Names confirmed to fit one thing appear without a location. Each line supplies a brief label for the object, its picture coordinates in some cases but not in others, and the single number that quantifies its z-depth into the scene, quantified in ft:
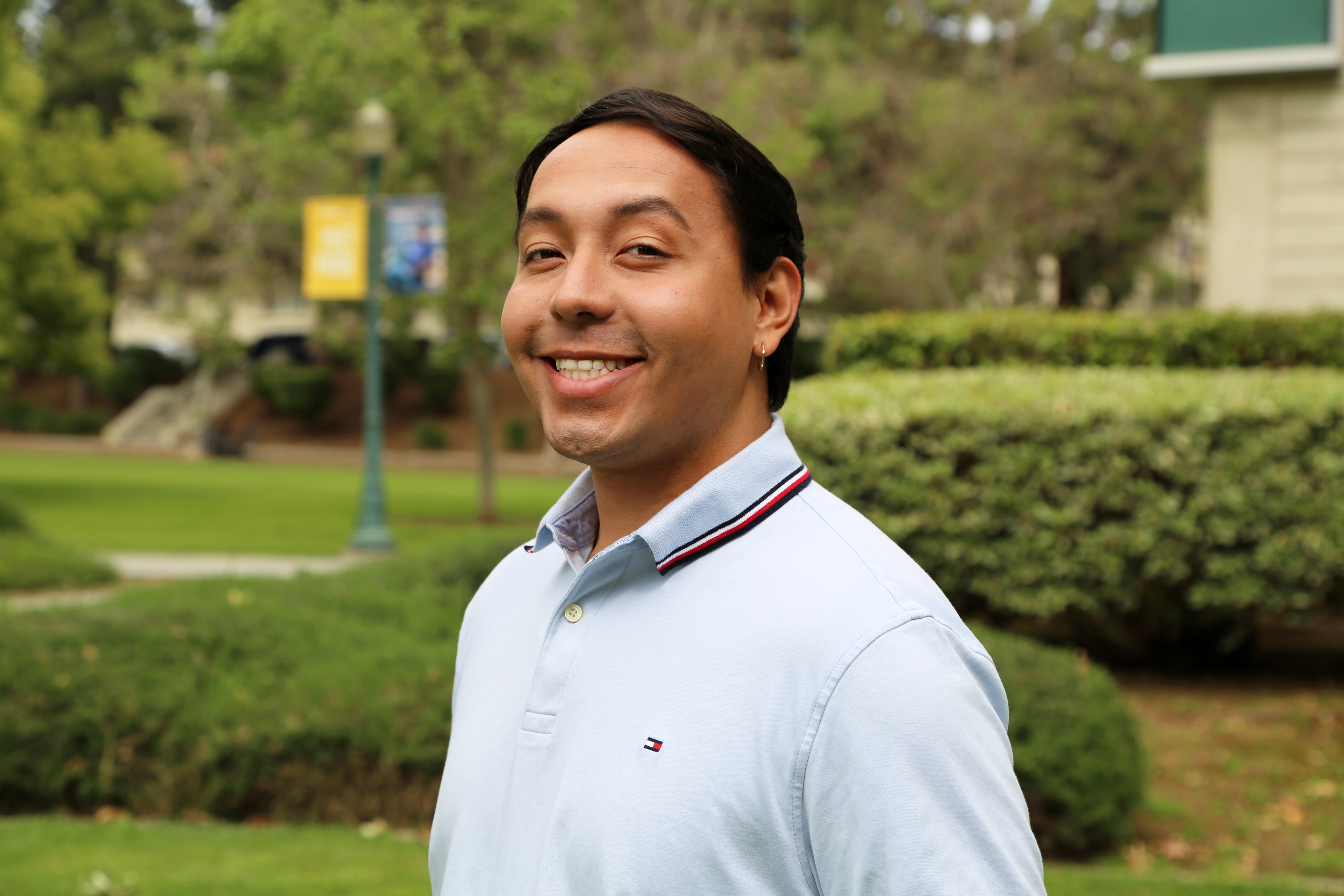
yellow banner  51.47
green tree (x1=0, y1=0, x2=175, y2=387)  69.62
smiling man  4.35
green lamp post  50.90
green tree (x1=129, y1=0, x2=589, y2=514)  61.52
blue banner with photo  52.54
